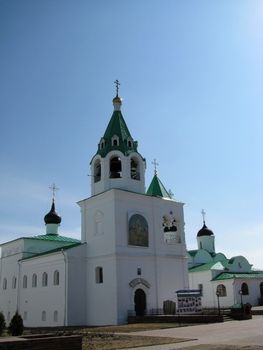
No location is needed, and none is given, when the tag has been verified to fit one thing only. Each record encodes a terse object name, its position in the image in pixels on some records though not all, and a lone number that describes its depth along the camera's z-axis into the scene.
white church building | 28.09
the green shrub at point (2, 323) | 20.51
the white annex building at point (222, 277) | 41.00
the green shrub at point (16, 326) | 17.45
